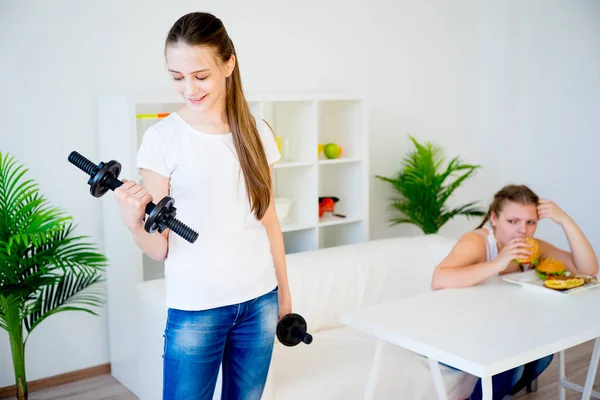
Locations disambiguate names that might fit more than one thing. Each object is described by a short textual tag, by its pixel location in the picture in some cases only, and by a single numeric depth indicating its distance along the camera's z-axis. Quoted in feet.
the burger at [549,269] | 9.39
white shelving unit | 11.55
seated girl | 9.61
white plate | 8.96
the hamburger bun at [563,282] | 8.98
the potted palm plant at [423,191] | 14.80
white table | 6.95
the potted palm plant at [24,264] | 9.47
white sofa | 9.38
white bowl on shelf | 13.17
